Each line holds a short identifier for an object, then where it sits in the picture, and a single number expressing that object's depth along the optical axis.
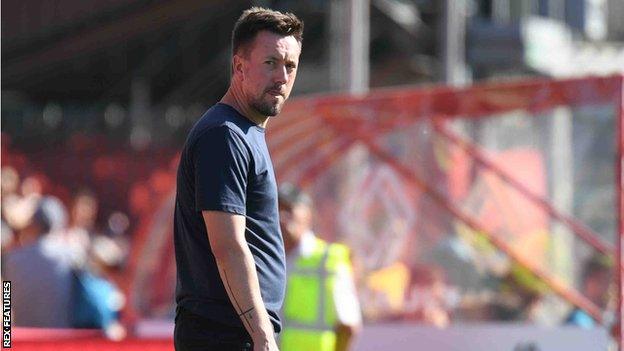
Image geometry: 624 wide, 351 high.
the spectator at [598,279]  21.92
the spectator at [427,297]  21.25
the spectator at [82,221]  28.73
